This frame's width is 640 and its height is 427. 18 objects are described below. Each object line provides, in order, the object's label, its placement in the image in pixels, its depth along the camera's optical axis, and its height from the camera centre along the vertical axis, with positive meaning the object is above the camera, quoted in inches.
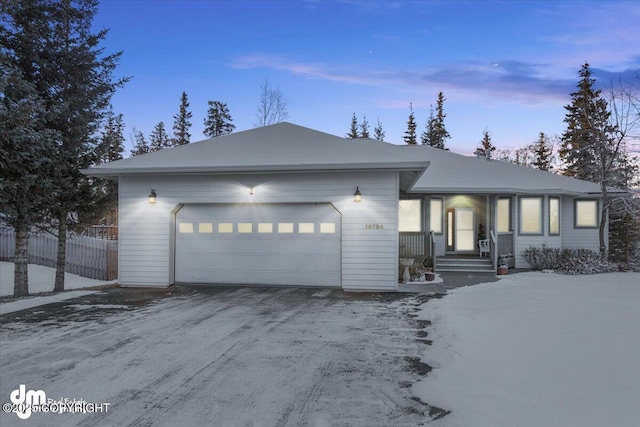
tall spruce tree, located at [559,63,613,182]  1032.8 +285.0
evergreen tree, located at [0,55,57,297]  313.1 +55.5
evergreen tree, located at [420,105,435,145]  1530.5 +365.8
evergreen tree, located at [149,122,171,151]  1627.2 +380.3
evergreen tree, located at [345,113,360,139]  1603.6 +397.2
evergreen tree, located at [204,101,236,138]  1368.1 +363.9
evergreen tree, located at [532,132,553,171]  1332.4 +246.6
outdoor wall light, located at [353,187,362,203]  379.9 +27.3
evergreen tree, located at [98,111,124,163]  453.1 +97.8
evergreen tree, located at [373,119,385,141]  1657.2 +393.5
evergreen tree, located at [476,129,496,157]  1556.3 +335.8
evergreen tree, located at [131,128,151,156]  1376.7 +287.0
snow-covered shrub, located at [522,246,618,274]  484.3 -48.3
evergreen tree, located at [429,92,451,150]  1515.7 +378.8
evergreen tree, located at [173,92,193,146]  1429.6 +369.4
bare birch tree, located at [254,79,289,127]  1047.0 +319.1
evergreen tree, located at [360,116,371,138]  1601.9 +395.6
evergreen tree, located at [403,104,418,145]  1528.1 +369.3
